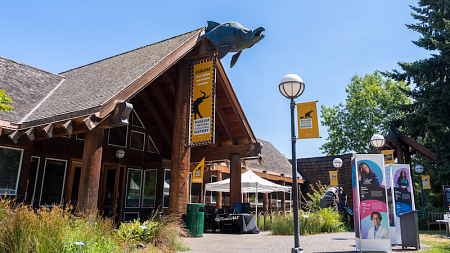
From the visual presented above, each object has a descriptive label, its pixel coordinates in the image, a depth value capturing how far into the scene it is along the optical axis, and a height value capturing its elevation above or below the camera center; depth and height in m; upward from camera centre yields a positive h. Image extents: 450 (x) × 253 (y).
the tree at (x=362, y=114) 35.84 +9.85
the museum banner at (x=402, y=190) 9.25 +0.48
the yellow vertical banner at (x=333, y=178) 19.00 +1.53
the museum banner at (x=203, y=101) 10.32 +3.10
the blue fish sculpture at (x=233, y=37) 10.30 +4.97
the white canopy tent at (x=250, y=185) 15.34 +0.87
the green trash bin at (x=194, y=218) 9.86 -0.43
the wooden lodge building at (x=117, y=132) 8.78 +2.17
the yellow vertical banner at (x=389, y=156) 18.48 +2.74
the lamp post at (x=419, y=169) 19.20 +2.16
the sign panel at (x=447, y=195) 14.80 +0.59
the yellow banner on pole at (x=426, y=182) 18.80 +1.43
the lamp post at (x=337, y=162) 16.12 +2.04
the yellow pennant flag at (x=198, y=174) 11.32 +0.94
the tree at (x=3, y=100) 7.75 +2.20
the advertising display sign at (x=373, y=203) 7.70 +0.09
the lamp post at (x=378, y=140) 12.14 +2.33
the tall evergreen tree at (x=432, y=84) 17.80 +6.79
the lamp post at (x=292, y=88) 6.65 +2.26
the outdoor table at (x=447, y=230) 12.32 -0.76
